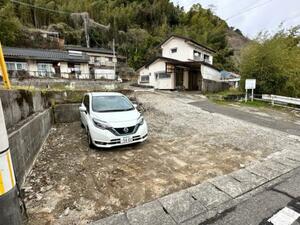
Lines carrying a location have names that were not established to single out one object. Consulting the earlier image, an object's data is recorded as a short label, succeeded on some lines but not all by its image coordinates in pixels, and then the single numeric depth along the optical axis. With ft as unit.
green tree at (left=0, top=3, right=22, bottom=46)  73.72
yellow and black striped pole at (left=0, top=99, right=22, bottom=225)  4.08
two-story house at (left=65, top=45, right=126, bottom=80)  87.76
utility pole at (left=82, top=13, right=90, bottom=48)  103.33
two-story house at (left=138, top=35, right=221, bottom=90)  57.00
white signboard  35.60
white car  12.73
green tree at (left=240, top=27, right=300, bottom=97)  35.29
